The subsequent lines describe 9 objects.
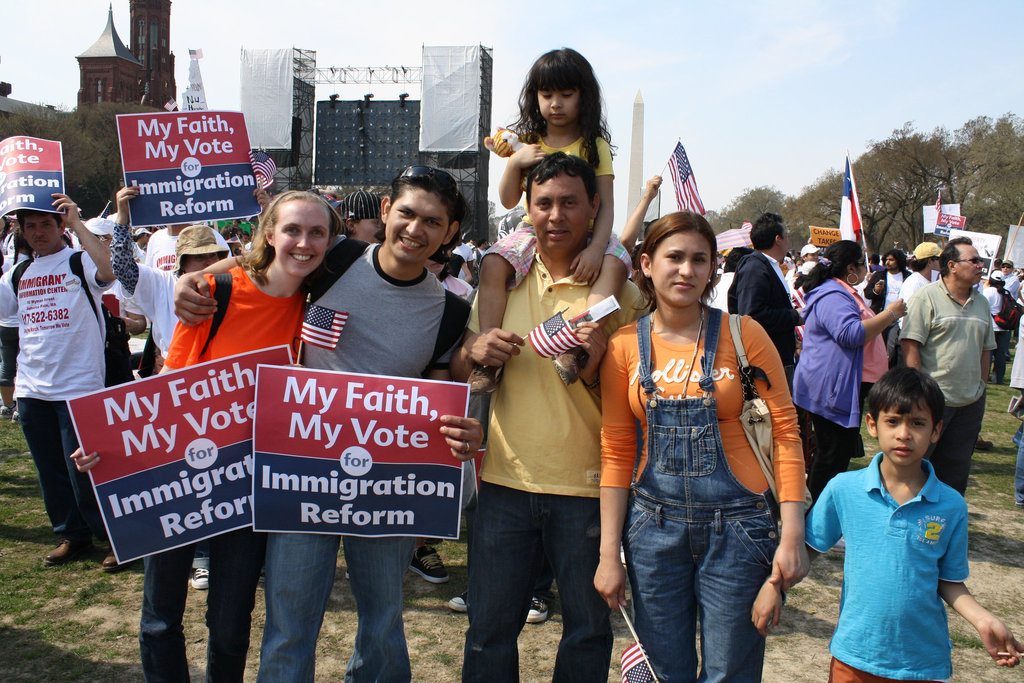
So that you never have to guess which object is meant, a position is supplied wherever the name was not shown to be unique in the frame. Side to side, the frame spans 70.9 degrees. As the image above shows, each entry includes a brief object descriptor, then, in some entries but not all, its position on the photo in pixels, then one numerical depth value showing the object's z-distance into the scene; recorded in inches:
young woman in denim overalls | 85.6
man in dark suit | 210.8
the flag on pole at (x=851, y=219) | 283.0
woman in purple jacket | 190.1
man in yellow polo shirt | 95.7
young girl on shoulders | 101.2
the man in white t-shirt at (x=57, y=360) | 179.2
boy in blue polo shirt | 92.3
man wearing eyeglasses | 198.4
